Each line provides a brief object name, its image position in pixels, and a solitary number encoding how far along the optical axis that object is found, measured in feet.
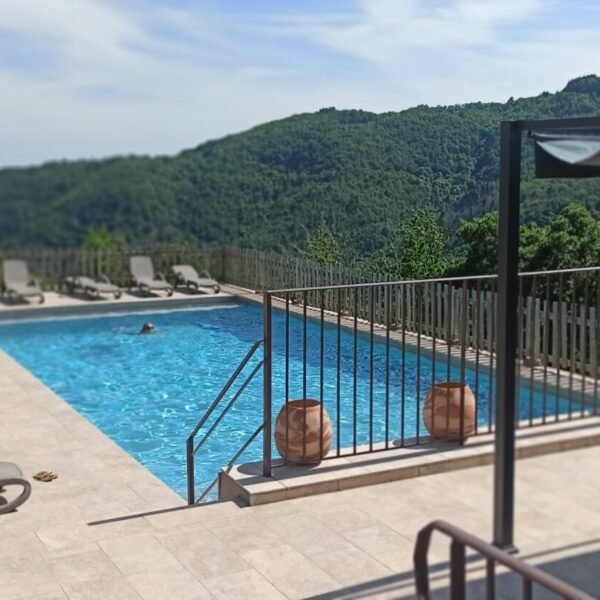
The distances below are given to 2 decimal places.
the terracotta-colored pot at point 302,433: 14.70
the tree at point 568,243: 25.30
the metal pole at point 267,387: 14.34
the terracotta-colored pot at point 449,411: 15.67
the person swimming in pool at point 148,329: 37.60
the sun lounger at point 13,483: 14.24
